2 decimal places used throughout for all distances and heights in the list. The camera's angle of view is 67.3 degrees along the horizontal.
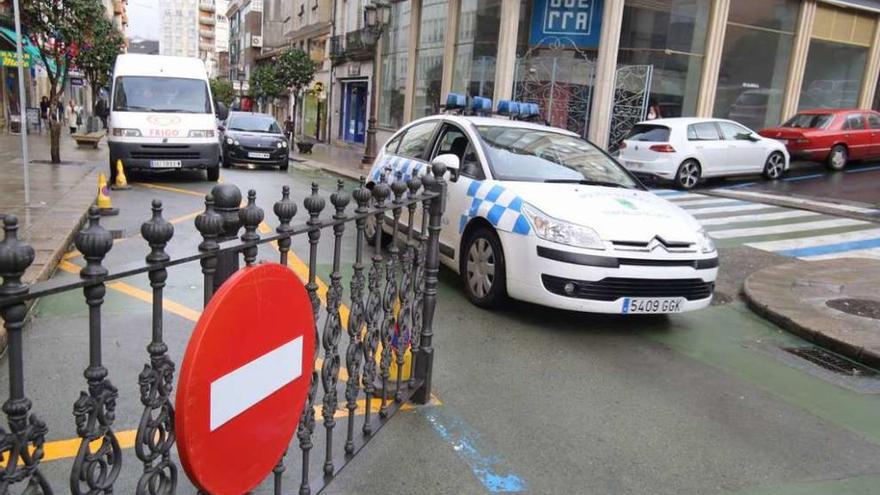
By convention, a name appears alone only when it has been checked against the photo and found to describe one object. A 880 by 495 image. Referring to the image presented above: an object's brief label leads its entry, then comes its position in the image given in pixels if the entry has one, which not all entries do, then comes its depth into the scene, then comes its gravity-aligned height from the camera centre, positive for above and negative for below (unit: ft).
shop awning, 74.16 +5.47
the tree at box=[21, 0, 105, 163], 45.85 +4.37
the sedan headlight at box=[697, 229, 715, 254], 17.78 -2.59
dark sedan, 57.98 -3.30
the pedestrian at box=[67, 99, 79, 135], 105.91 -3.83
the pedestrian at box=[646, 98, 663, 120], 60.49 +2.82
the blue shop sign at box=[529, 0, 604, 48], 61.00 +10.37
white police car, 16.62 -2.48
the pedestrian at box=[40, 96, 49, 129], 98.62 -3.26
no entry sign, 5.98 -2.71
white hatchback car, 46.78 -0.33
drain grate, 16.38 -5.15
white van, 42.42 -1.00
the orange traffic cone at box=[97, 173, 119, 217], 30.73 -4.85
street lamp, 60.90 +9.04
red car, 54.13 +1.65
